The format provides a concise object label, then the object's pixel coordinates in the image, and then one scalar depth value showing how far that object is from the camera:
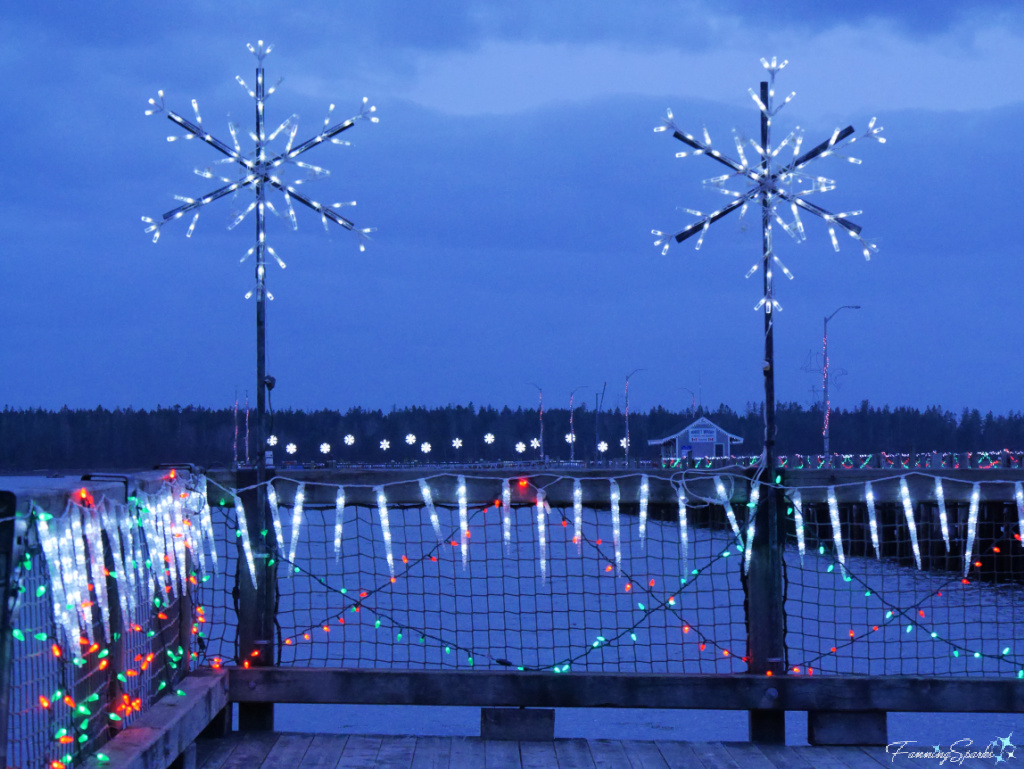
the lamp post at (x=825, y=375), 50.53
